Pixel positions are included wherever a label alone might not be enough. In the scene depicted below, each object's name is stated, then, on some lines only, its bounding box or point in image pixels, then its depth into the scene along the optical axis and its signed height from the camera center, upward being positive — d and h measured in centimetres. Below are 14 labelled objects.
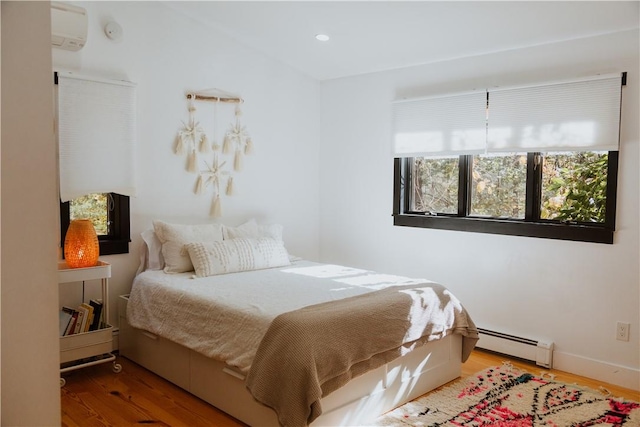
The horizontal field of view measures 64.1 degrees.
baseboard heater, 362 -113
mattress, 269 -64
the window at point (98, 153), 343 +25
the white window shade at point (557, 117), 333 +54
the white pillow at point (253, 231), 415 -33
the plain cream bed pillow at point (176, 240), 371 -38
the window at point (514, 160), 341 +26
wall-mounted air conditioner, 291 +96
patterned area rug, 279 -123
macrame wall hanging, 414 +36
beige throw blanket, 232 -77
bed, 242 -78
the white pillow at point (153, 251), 381 -46
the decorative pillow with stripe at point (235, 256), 362 -48
